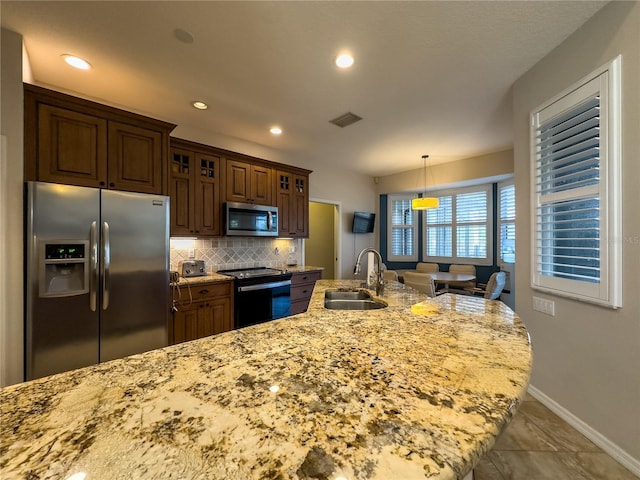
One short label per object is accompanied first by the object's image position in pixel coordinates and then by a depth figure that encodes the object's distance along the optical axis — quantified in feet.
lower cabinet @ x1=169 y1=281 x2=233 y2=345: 8.81
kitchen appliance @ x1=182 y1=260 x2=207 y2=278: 10.16
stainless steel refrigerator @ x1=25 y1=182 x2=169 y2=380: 6.15
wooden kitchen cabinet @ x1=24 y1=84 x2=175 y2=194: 6.38
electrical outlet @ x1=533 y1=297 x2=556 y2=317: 6.70
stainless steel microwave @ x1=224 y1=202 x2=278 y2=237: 11.00
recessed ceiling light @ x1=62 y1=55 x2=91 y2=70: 6.90
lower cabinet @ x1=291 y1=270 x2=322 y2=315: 12.37
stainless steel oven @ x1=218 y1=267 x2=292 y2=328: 10.19
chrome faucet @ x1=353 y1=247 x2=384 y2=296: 6.50
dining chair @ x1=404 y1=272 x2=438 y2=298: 11.84
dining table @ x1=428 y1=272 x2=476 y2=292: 13.88
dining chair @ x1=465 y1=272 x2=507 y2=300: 12.18
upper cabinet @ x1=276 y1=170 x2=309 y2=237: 13.12
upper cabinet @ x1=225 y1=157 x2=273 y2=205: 11.29
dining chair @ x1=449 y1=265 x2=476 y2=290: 15.35
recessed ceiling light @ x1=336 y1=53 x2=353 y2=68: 6.76
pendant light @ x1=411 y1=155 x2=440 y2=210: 14.46
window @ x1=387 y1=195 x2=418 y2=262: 19.56
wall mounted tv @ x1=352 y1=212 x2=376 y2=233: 17.95
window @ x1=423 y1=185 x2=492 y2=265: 16.74
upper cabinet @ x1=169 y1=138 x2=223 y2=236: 9.80
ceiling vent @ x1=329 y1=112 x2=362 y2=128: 10.01
